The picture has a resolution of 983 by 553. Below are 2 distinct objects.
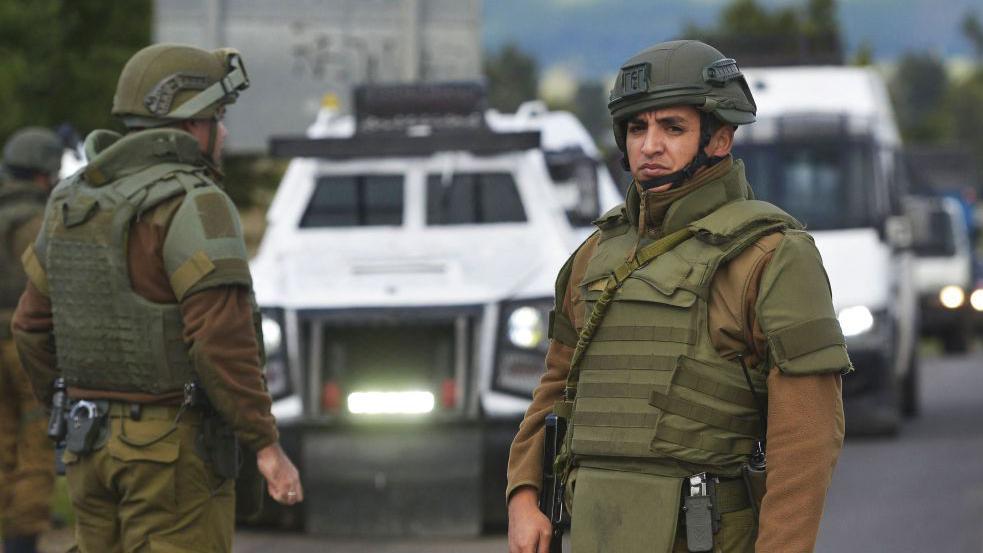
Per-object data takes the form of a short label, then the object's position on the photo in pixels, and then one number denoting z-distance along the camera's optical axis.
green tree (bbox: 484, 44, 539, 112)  126.44
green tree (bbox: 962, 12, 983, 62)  198.12
